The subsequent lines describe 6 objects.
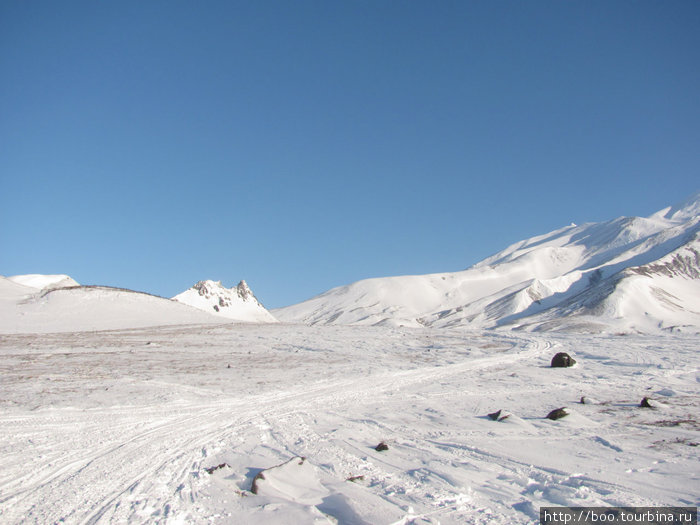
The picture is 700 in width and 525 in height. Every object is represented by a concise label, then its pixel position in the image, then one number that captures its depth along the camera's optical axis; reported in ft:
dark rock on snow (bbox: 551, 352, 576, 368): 72.13
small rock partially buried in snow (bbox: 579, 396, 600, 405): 45.07
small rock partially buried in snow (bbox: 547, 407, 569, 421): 37.60
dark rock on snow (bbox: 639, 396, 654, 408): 42.56
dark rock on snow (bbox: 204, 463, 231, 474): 24.78
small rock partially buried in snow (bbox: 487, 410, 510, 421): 37.60
